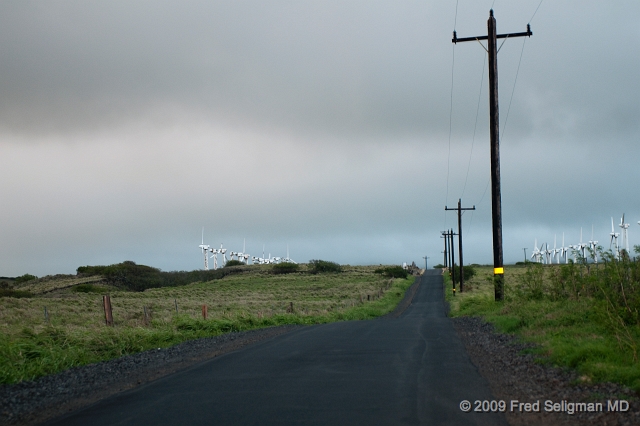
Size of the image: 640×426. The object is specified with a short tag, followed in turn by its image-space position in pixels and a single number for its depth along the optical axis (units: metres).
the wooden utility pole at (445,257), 136.10
